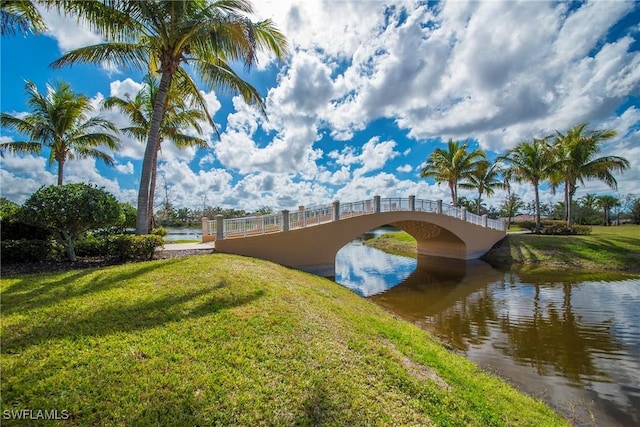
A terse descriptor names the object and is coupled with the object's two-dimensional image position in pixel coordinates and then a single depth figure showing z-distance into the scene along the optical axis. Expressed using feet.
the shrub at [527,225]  107.28
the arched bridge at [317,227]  37.17
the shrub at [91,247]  27.89
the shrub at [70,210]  22.80
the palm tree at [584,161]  67.77
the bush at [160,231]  49.44
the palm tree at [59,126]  43.58
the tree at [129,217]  49.24
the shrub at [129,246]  26.84
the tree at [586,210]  149.80
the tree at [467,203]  181.24
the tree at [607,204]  149.42
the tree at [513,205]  161.91
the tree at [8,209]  25.40
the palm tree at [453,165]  79.61
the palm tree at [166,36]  26.78
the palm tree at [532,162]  75.00
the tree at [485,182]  91.15
